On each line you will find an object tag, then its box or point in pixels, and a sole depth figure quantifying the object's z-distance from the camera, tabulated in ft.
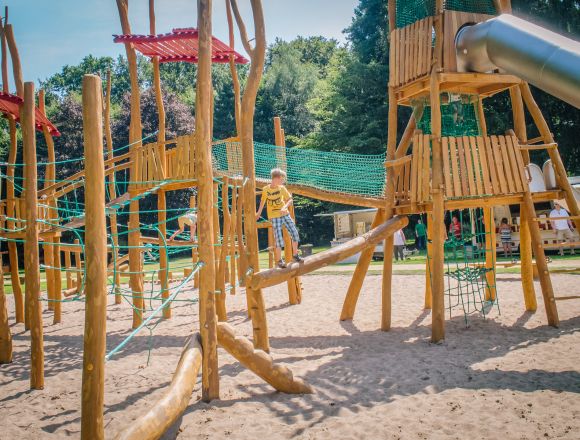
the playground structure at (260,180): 11.85
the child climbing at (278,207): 23.62
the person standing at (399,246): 62.53
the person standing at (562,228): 50.45
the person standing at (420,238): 72.37
